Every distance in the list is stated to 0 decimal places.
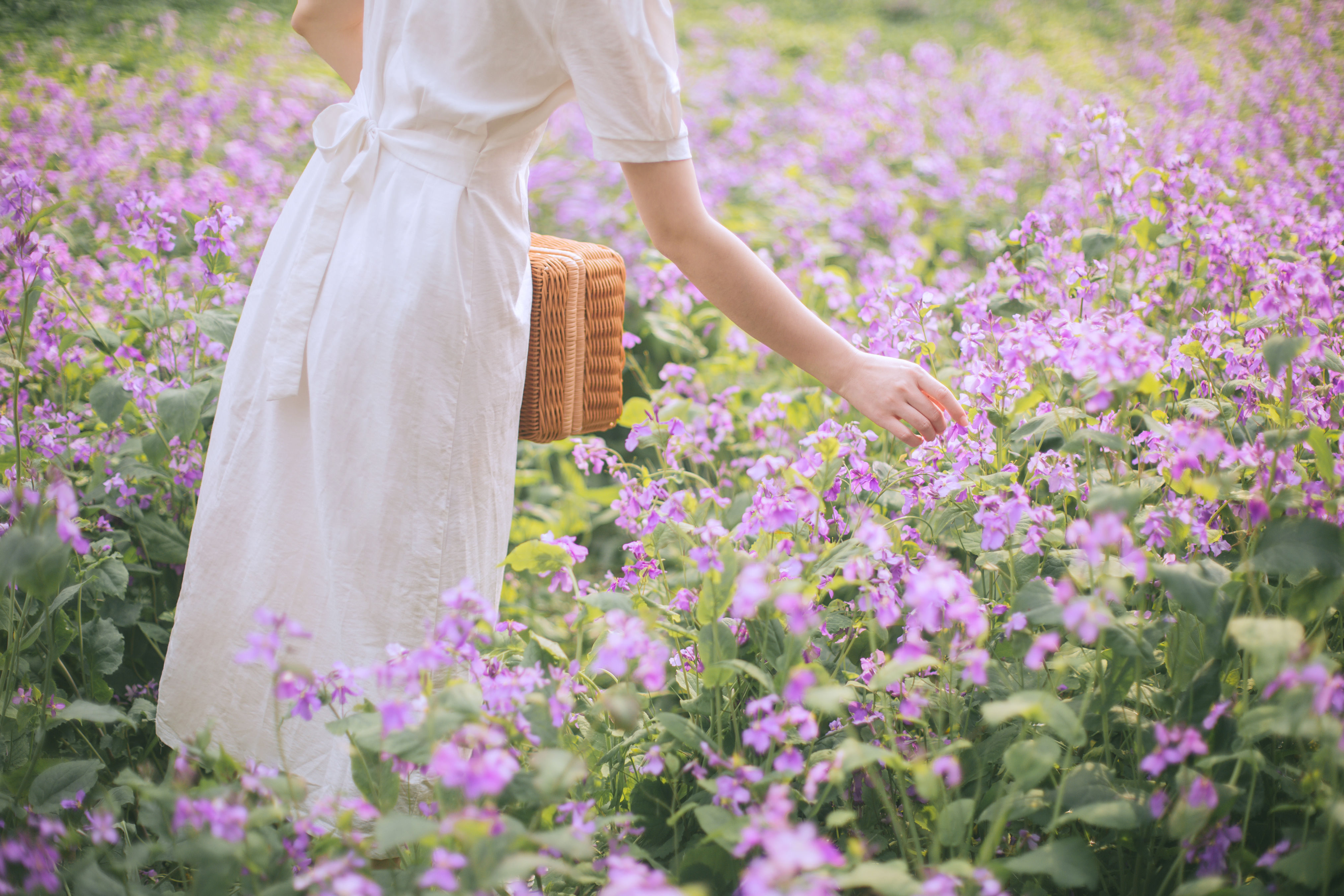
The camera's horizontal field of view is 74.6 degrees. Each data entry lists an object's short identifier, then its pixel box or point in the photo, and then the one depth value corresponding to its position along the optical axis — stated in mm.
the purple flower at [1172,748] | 1000
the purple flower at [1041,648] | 916
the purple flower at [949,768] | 943
